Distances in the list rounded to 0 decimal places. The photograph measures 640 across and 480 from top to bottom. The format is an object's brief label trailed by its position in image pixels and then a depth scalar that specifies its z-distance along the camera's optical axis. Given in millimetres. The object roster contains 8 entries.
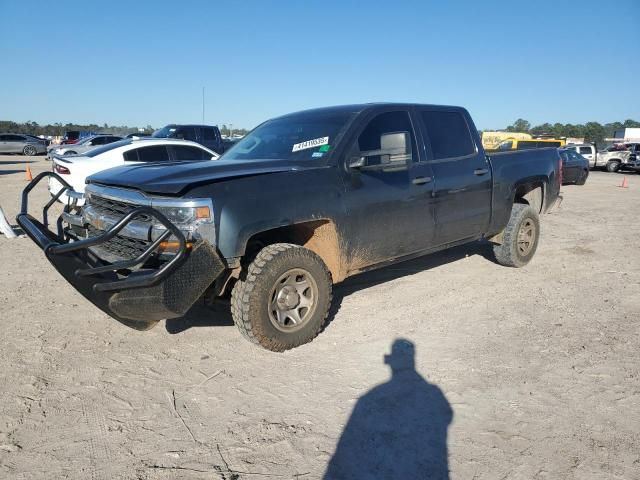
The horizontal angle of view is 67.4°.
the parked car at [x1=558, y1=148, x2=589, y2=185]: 18531
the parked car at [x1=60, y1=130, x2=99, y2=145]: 35838
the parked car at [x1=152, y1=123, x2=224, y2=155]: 16594
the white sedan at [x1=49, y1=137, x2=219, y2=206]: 9258
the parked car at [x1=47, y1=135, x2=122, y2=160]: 20881
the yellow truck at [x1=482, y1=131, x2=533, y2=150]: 30319
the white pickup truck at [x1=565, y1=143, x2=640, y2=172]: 28125
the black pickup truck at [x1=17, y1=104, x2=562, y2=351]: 3189
